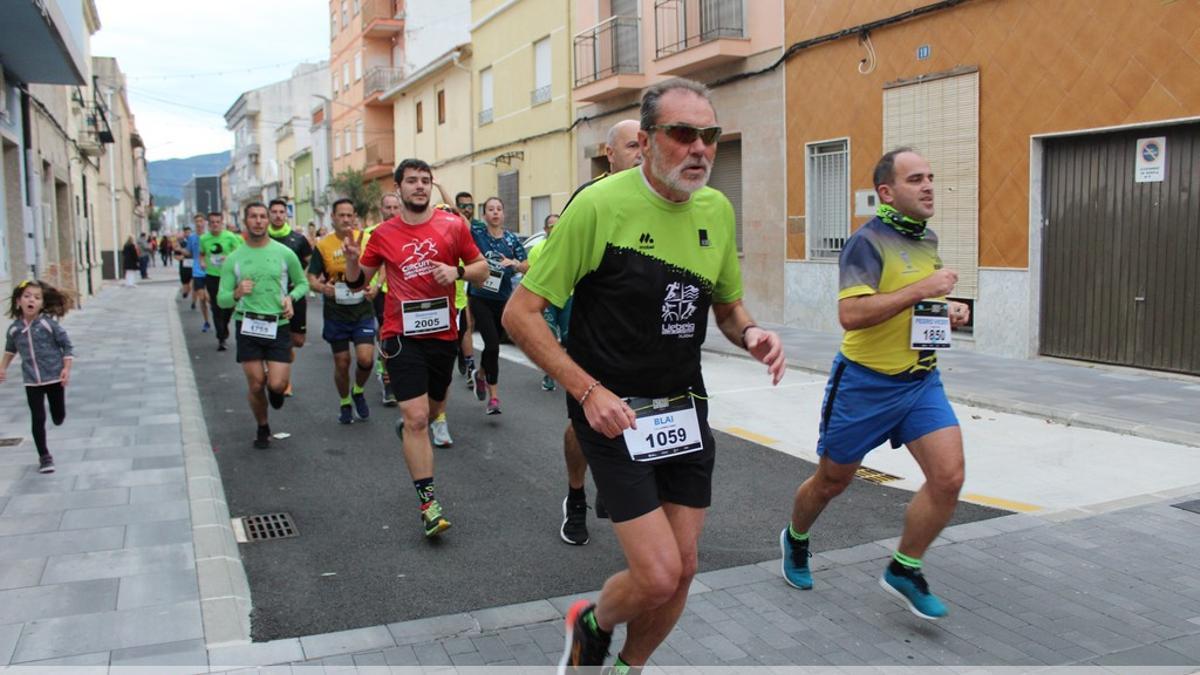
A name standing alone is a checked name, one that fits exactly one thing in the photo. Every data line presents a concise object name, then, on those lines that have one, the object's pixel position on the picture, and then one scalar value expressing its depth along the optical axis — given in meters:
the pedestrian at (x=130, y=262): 33.25
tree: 38.97
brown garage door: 10.07
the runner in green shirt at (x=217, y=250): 13.75
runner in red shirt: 5.73
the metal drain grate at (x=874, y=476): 6.60
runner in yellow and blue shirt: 4.02
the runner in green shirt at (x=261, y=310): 7.75
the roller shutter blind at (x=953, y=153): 12.34
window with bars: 14.91
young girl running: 6.77
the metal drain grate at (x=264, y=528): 5.52
